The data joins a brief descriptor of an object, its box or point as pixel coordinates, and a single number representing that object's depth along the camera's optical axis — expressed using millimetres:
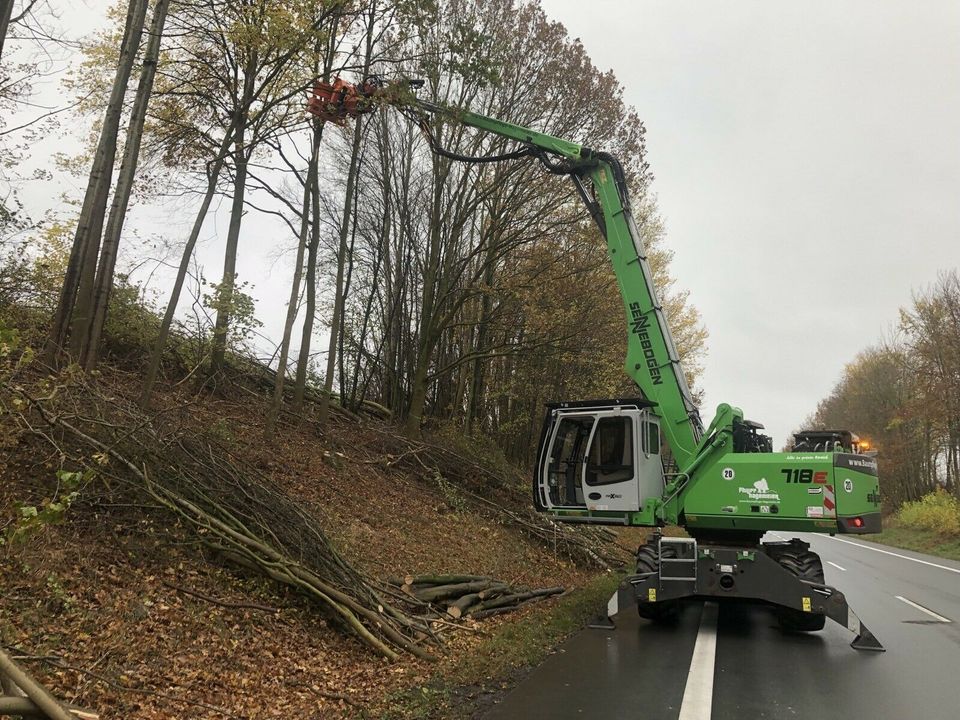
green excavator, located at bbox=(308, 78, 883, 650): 8617
